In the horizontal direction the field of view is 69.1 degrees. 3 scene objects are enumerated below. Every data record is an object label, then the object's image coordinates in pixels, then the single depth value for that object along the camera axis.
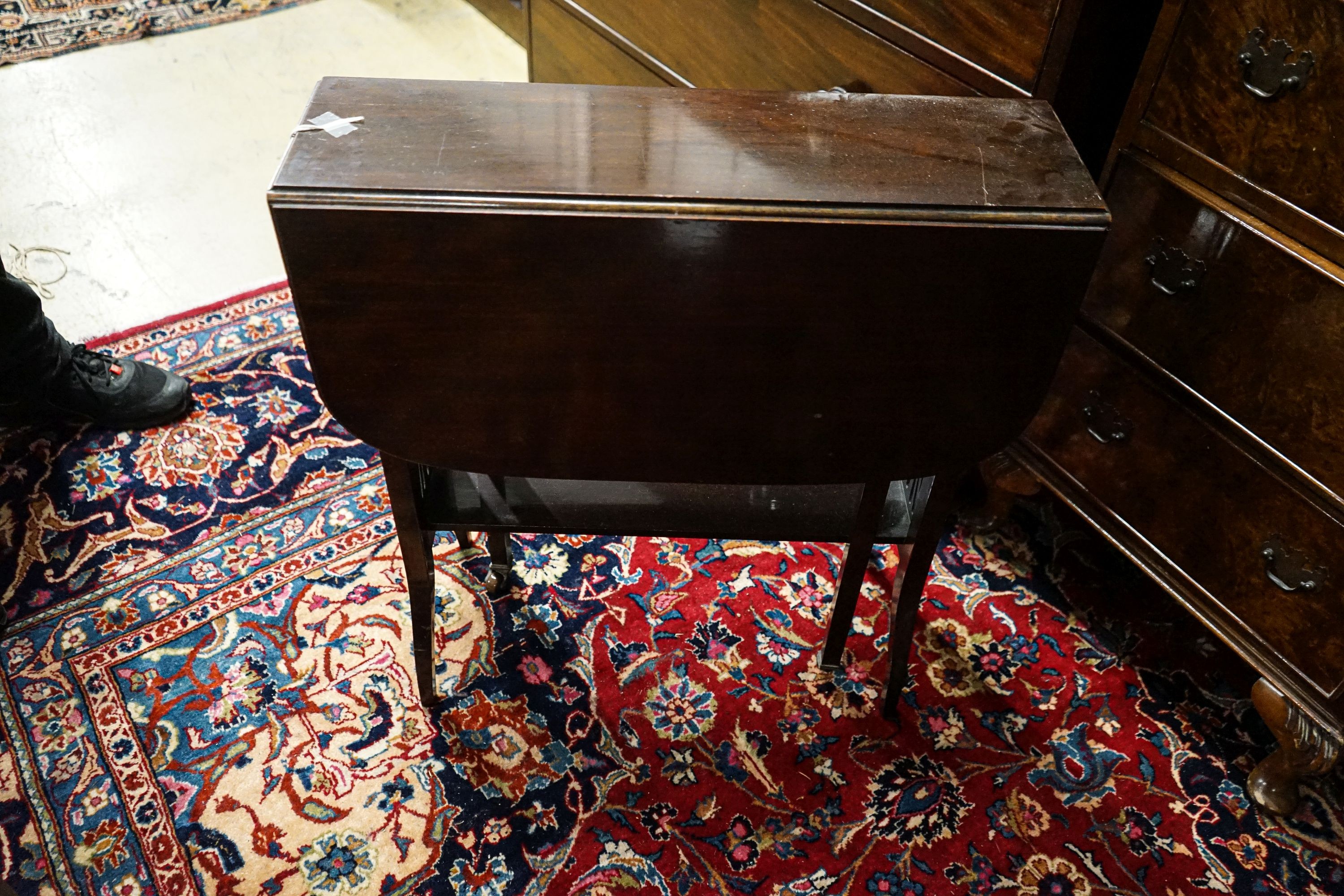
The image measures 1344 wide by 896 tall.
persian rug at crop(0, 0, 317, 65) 3.10
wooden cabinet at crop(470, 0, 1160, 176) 1.22
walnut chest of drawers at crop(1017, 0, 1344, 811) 1.09
